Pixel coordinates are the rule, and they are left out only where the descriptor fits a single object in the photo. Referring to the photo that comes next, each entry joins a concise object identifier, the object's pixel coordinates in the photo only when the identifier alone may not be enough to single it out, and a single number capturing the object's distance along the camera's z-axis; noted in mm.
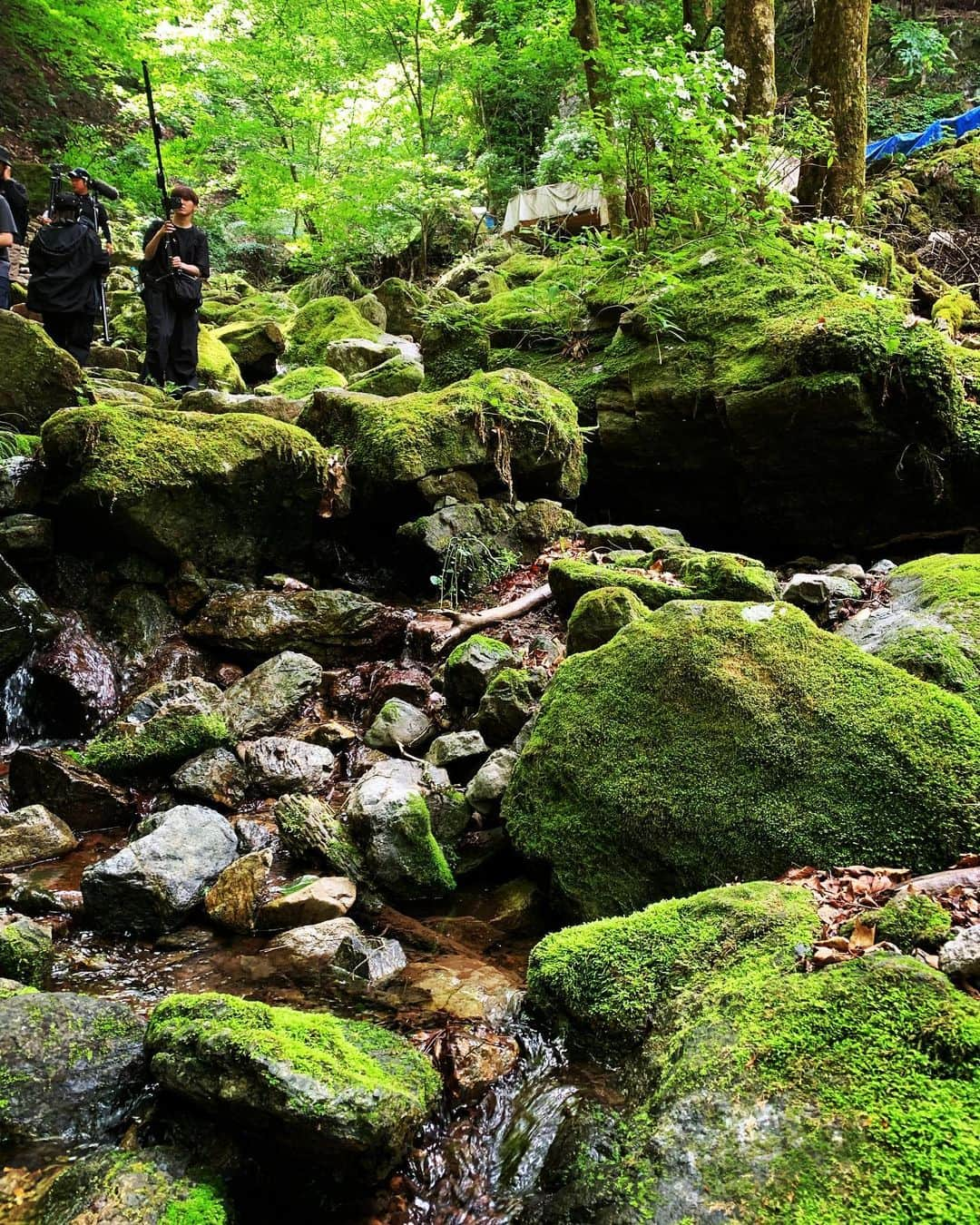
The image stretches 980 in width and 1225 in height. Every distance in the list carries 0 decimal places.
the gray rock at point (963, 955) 2021
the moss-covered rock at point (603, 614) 4973
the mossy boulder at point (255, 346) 12594
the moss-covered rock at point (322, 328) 12906
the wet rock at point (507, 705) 4938
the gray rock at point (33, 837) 4402
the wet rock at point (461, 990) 3139
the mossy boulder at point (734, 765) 3203
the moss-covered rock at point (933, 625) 3895
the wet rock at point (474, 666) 5551
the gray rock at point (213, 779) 4973
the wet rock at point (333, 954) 3438
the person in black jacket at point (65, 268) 8820
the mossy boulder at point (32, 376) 7320
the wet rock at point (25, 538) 6395
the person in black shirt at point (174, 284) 8773
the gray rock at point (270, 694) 5766
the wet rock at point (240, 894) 3822
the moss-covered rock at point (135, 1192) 2074
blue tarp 16828
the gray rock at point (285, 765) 5180
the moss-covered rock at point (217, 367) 11055
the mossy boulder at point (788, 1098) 1705
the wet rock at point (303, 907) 3814
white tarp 18281
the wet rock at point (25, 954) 3215
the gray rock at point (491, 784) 4414
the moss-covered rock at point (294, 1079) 2205
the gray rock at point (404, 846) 4082
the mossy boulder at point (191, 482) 6543
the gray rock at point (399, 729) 5465
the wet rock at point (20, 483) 6449
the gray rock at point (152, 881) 3771
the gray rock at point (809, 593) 5496
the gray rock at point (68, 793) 4914
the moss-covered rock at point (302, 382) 10586
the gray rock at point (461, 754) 4895
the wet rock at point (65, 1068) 2422
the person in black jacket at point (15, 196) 8953
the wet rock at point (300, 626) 6762
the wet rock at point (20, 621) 5910
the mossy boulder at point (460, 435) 7660
